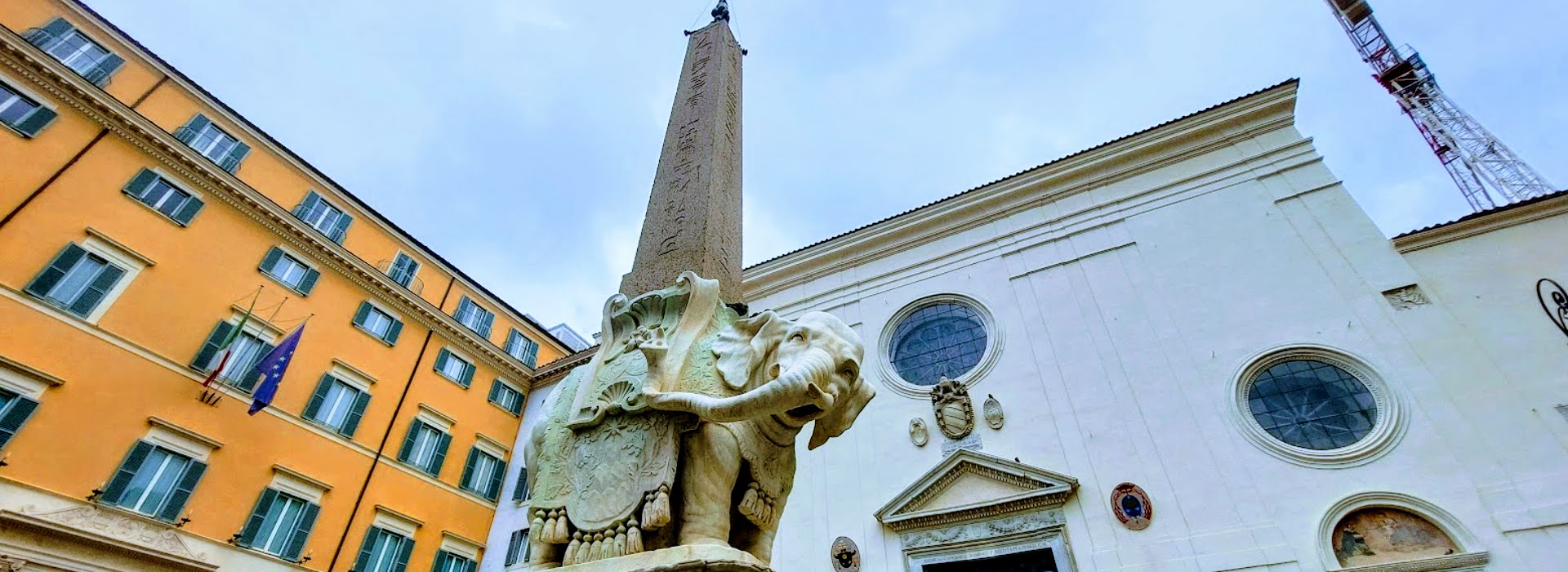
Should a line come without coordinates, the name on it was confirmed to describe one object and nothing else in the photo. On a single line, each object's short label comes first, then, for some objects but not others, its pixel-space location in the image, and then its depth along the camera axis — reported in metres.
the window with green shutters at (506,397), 16.67
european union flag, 10.91
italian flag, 10.71
